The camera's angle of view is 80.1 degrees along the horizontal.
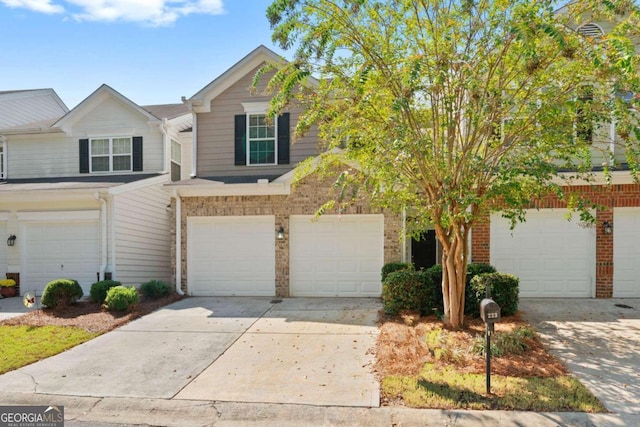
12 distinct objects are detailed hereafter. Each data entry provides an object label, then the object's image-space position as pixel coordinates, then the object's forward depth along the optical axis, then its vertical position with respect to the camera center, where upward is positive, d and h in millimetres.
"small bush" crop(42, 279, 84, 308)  9383 -2190
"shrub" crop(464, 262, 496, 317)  7867 -1901
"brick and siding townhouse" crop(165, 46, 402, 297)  10562 -810
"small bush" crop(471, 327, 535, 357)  5812 -2116
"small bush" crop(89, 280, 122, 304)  9797 -2190
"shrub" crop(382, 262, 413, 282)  9664 -1513
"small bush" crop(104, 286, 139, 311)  9047 -2229
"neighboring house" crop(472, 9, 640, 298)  9773 -959
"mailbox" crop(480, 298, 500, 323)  4715 -1282
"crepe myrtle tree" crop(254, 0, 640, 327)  5672 +1877
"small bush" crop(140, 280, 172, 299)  10539 -2321
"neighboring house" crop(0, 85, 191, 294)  11453 +454
